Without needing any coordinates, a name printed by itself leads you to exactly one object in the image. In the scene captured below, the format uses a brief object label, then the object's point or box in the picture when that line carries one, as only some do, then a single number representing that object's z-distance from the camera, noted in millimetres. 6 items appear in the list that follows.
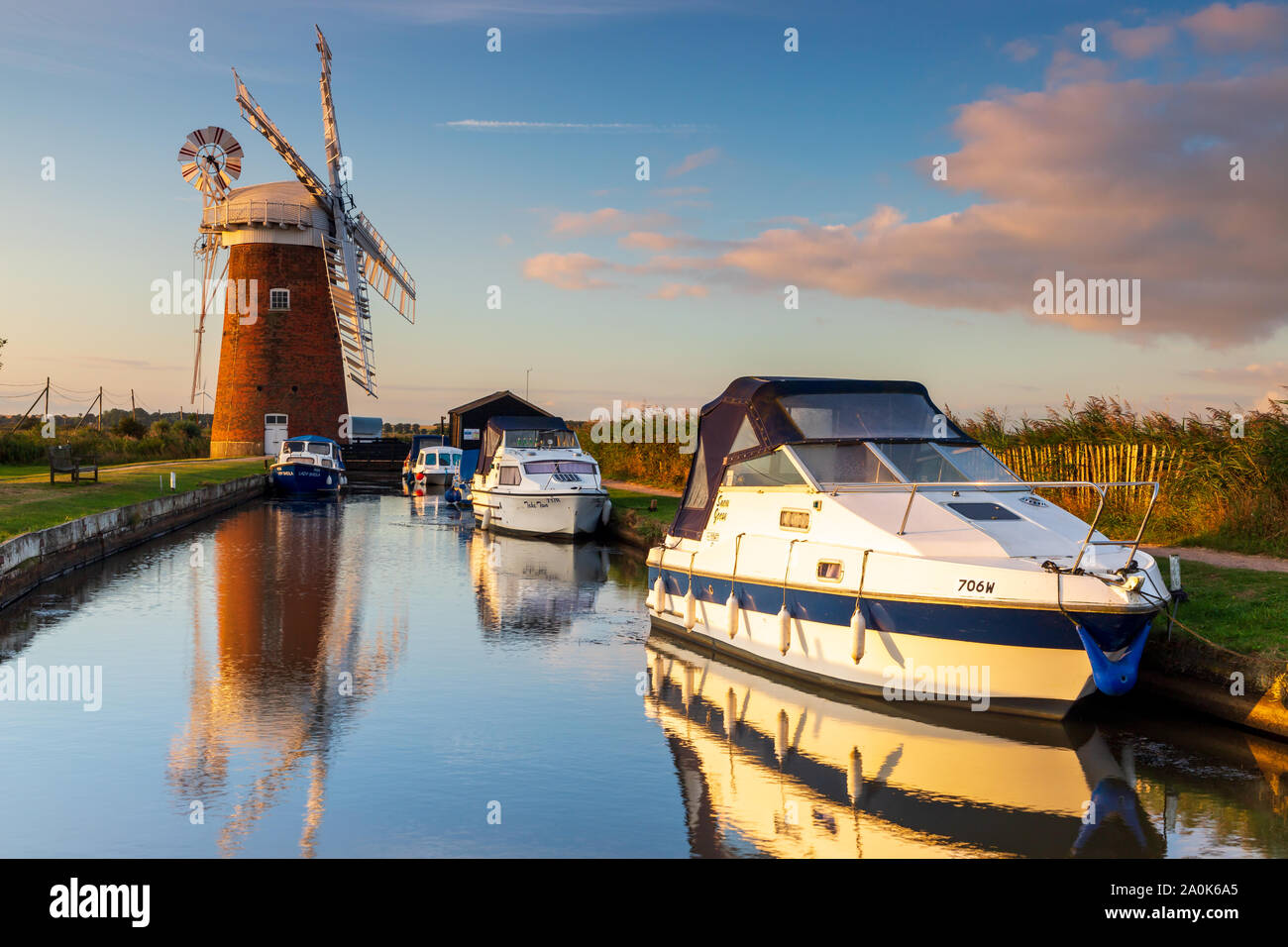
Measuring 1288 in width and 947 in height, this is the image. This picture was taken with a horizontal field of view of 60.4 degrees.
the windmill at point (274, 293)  59156
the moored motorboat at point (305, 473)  45375
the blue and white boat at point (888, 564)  10070
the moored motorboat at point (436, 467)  52500
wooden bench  32147
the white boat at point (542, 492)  29141
